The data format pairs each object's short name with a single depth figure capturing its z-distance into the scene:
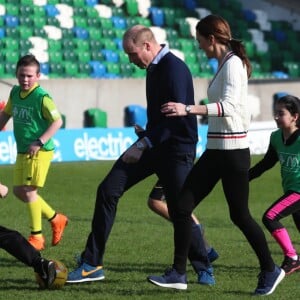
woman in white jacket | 12.04
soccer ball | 12.70
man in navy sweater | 12.79
